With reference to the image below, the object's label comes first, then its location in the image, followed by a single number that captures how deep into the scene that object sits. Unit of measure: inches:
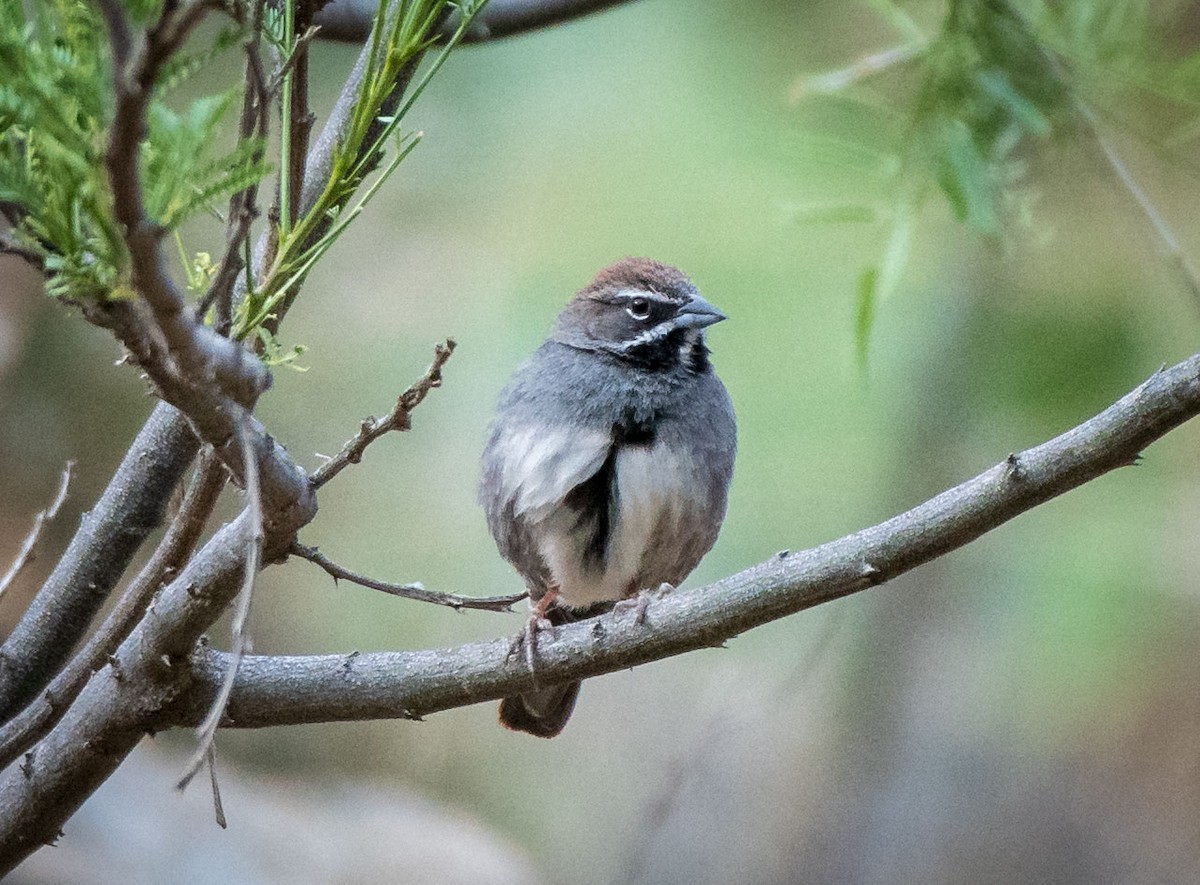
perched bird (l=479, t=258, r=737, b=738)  283.0
